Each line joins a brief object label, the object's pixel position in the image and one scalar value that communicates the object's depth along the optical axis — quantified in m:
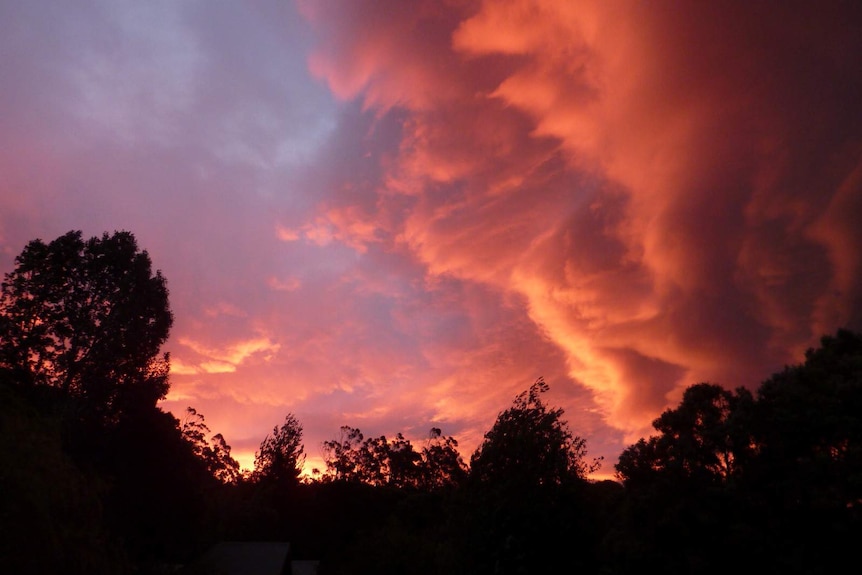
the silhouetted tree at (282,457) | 89.75
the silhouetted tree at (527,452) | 22.08
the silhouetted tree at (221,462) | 87.68
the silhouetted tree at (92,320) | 40.97
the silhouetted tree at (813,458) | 32.22
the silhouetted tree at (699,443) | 40.16
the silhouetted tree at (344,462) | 92.50
